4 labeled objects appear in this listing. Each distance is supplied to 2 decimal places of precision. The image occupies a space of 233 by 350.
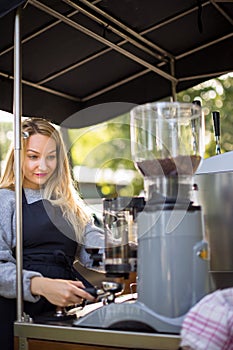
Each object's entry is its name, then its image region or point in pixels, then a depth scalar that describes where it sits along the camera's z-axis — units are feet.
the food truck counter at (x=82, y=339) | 4.05
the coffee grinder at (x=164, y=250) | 4.08
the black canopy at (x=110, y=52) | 7.20
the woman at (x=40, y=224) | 5.22
